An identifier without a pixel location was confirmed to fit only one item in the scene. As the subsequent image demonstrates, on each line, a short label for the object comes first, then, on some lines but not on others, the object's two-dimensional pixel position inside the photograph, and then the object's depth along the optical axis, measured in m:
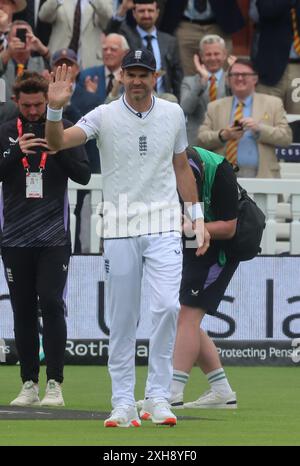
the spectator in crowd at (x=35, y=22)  16.94
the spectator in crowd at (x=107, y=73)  16.12
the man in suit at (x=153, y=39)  16.67
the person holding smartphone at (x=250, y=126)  15.45
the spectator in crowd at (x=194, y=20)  17.52
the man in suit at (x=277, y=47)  17.42
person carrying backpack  10.01
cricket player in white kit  8.51
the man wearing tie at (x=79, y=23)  16.72
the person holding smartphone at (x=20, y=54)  15.95
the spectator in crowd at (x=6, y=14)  16.23
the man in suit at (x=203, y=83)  16.31
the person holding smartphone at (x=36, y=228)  10.16
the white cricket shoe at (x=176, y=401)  10.11
